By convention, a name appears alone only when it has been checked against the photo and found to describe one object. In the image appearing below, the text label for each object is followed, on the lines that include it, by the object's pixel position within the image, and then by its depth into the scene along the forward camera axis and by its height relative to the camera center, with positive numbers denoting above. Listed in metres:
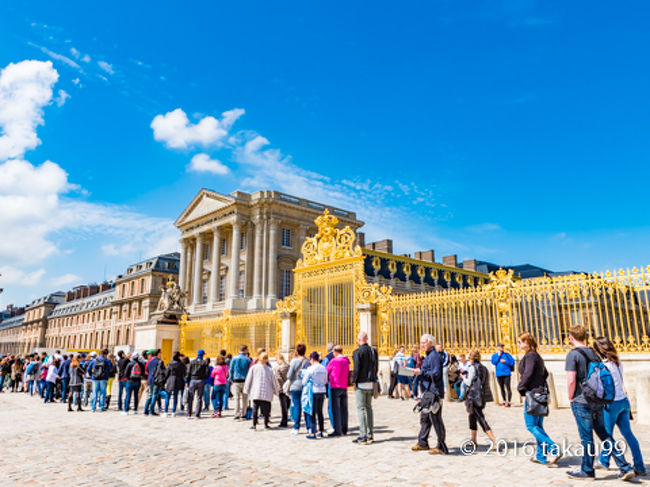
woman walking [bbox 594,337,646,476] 5.11 -0.54
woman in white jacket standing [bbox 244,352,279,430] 9.04 -0.48
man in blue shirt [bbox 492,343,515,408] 11.42 -0.29
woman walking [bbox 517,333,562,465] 5.63 -0.35
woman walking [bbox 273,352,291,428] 9.67 -0.41
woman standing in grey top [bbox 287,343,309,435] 8.98 -0.28
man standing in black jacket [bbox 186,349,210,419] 10.95 -0.38
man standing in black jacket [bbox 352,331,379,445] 7.46 -0.38
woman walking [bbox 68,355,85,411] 12.74 -0.55
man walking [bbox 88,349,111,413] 12.39 -0.39
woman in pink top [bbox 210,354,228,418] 11.12 -0.50
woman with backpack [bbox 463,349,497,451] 6.45 -0.47
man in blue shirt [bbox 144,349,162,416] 11.41 -0.61
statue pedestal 20.84 +1.06
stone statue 21.64 +2.50
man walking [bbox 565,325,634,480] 5.09 -0.58
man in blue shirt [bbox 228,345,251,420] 10.54 -0.30
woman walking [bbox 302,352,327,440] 8.18 -0.43
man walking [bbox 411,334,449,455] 6.50 -0.44
